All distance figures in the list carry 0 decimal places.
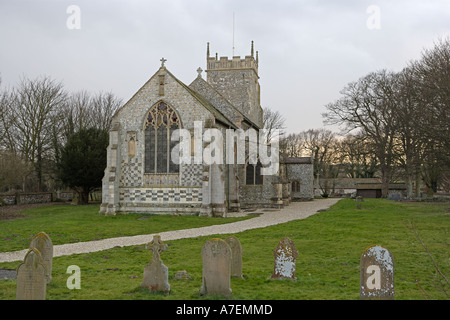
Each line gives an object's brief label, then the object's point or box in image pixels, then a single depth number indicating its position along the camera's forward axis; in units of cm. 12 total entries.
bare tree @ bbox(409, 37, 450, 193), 2119
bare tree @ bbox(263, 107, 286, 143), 5651
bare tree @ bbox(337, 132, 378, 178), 4454
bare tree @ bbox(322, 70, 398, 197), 4000
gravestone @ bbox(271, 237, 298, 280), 805
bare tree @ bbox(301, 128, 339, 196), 6538
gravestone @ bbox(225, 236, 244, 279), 831
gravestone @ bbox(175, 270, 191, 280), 821
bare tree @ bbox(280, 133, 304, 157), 6731
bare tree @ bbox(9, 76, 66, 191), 3700
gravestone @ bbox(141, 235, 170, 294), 714
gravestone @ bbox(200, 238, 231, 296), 694
